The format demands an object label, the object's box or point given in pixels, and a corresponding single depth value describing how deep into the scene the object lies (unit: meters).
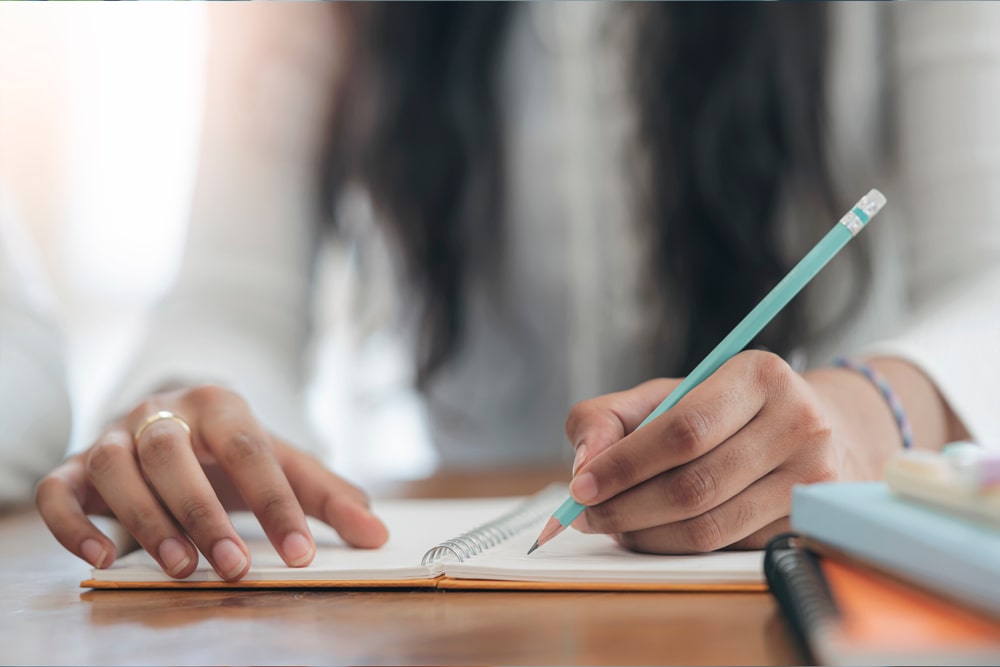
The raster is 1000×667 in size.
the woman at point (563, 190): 1.15
